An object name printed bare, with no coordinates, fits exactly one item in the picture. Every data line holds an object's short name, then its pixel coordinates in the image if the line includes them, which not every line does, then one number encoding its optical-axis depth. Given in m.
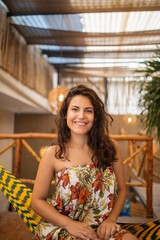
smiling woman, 1.25
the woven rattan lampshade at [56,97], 4.32
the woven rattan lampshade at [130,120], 3.48
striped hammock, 1.48
